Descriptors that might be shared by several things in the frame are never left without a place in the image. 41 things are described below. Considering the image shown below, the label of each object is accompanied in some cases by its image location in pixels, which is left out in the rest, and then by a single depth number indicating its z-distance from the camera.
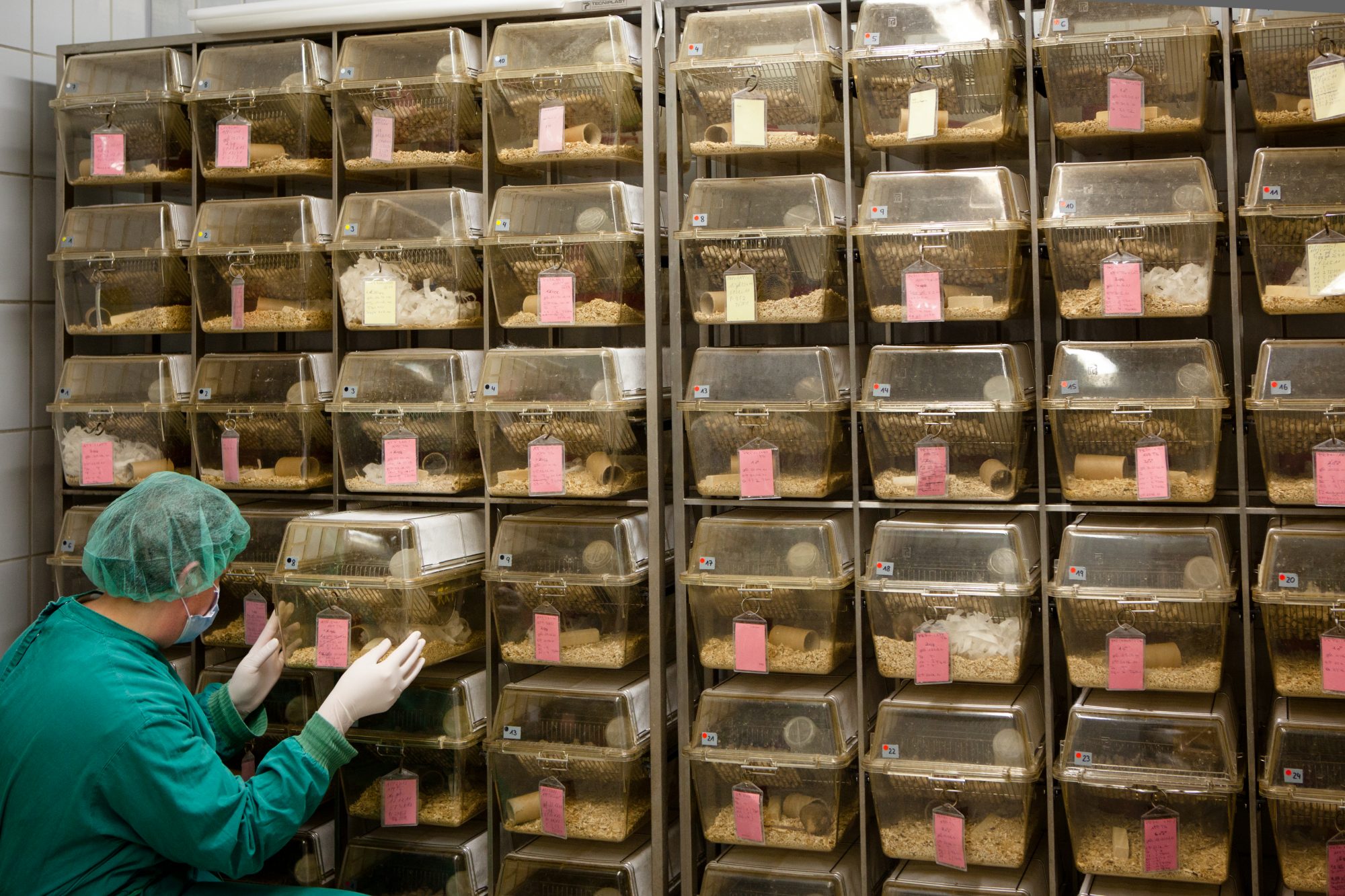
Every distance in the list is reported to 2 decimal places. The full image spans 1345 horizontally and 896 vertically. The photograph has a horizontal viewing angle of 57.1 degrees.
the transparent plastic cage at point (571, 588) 3.26
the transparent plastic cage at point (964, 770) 3.00
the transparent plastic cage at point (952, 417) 3.00
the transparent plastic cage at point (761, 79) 3.12
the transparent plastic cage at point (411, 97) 3.37
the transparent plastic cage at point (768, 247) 3.12
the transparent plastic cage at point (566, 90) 3.24
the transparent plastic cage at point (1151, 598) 2.88
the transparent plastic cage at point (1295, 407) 2.78
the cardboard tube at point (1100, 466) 2.95
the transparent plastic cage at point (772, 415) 3.13
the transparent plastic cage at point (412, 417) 3.37
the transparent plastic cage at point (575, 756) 3.26
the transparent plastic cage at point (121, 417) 3.65
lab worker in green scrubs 2.26
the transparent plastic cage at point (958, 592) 3.00
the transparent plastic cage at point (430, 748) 3.38
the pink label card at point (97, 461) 3.66
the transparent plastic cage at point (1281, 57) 2.74
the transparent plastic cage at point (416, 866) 3.40
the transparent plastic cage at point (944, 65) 2.97
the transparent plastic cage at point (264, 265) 3.51
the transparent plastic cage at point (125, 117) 3.66
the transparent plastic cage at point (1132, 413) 2.87
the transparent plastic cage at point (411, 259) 3.38
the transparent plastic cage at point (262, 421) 3.53
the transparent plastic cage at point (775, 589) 3.14
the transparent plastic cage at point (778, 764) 3.15
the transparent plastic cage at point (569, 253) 3.24
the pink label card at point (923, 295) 3.00
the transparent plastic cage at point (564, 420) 3.23
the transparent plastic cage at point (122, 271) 3.66
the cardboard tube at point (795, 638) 3.15
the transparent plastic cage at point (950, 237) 2.98
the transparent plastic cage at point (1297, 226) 2.76
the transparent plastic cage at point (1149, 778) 2.87
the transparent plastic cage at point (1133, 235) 2.87
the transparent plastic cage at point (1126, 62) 2.84
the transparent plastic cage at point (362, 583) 3.20
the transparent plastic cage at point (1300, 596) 2.79
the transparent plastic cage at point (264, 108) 3.51
